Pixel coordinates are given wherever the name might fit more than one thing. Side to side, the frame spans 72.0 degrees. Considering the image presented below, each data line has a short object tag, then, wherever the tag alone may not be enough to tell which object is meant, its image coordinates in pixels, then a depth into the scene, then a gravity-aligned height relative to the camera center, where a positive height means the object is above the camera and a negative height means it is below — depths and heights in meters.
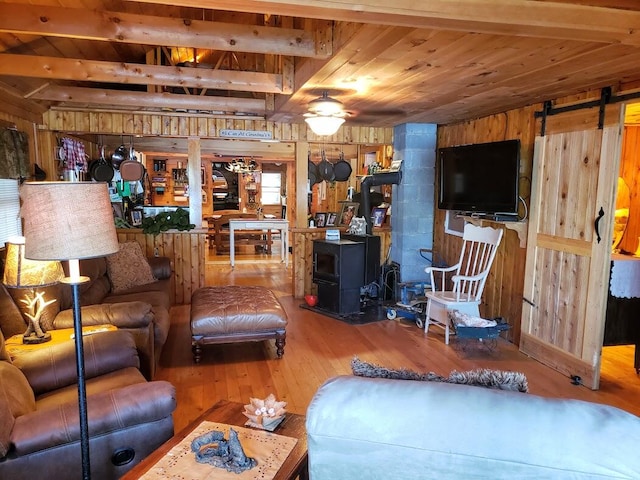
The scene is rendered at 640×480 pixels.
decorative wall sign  5.55 +0.67
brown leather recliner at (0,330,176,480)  1.68 -0.99
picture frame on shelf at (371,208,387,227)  6.40 -0.40
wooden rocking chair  4.22 -0.88
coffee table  1.52 -0.98
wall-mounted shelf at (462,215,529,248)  4.07 -0.34
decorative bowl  1.81 -0.94
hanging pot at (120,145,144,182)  6.23 +0.21
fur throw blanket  1.23 -0.54
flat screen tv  4.04 +0.14
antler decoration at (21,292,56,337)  2.63 -0.78
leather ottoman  3.61 -1.11
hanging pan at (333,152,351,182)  7.06 +0.31
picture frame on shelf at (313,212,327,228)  6.37 -0.45
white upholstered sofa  0.89 -0.52
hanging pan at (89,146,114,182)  6.27 +0.19
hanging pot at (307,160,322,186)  7.22 +0.23
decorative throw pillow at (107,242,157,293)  4.34 -0.84
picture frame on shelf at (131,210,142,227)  6.14 -0.46
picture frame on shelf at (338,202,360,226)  6.24 -0.33
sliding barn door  3.27 -0.42
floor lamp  1.57 -0.15
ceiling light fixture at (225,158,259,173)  10.51 +0.50
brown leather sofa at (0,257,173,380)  2.70 -0.92
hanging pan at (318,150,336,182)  7.15 +0.30
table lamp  2.27 -0.45
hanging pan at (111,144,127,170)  6.66 +0.45
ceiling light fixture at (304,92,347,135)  3.82 +0.67
